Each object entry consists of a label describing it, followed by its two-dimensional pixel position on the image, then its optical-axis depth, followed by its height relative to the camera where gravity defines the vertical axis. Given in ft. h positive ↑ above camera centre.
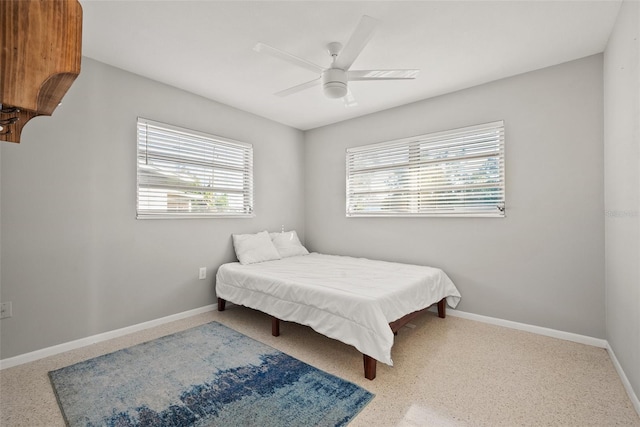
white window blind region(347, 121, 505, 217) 10.28 +1.44
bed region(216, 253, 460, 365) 7.03 -2.30
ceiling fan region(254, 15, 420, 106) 6.83 +3.57
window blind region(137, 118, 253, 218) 10.11 +1.48
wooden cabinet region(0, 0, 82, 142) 2.18 +1.28
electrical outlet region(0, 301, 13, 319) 7.34 -2.37
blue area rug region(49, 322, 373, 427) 5.56 -3.80
